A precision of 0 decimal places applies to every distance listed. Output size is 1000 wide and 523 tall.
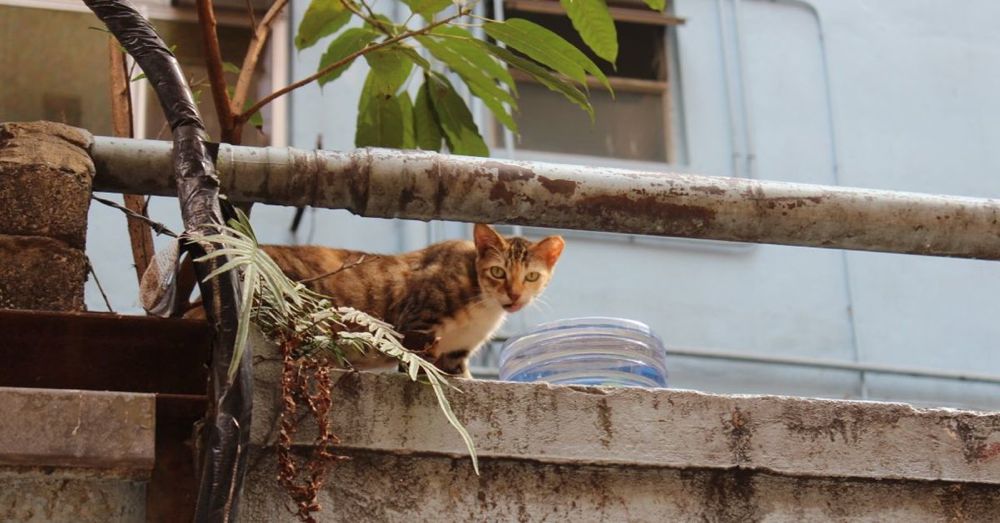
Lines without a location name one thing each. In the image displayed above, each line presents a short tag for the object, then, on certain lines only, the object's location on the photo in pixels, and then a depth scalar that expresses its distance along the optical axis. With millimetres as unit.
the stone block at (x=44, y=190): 2594
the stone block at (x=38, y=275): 2545
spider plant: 2242
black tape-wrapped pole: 2102
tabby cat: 4309
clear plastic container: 3639
